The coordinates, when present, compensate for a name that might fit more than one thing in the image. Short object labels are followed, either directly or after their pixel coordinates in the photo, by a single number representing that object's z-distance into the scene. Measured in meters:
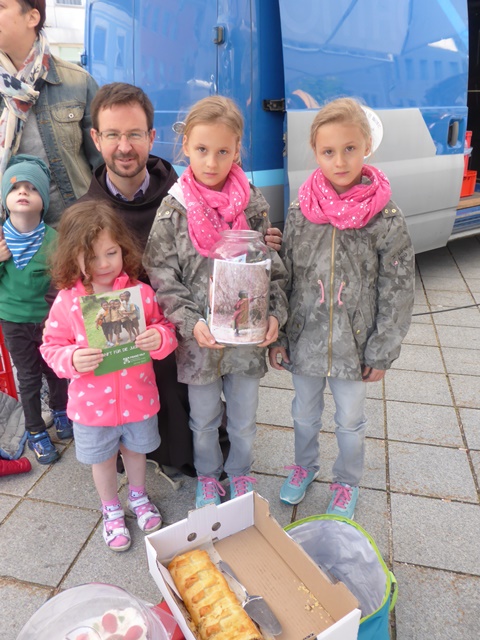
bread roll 1.49
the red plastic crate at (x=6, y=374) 2.89
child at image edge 2.37
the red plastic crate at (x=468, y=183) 6.14
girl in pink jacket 1.86
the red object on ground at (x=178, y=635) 1.54
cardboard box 1.57
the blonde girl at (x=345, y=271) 1.94
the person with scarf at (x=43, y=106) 2.45
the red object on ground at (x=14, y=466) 2.64
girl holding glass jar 1.93
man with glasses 2.12
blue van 3.37
